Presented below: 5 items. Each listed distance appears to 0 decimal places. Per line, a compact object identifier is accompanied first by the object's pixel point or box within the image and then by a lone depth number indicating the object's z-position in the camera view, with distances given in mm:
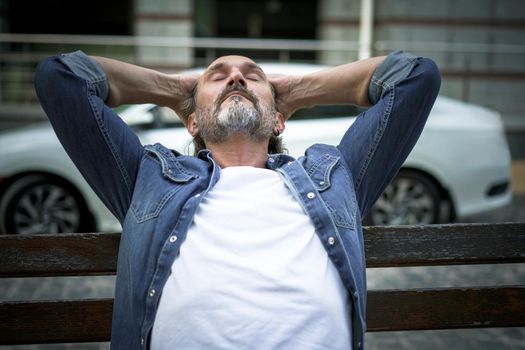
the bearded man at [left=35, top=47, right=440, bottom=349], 1829
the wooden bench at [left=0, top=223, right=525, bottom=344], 2240
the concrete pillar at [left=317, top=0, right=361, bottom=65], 12086
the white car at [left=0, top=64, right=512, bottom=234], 5855
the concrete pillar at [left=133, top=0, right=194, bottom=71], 12008
